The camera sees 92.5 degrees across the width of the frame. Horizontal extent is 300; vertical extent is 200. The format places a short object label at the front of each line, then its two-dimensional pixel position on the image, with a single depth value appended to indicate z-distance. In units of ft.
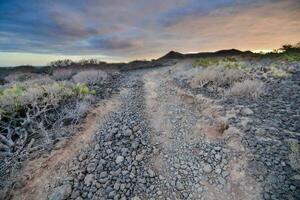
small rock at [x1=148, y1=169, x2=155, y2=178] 7.71
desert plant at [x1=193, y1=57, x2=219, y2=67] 27.47
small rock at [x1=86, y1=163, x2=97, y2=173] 8.21
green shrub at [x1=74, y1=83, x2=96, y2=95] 15.33
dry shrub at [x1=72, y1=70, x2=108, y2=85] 19.80
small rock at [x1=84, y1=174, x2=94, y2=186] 7.67
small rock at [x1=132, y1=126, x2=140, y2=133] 10.21
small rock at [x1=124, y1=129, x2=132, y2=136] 9.94
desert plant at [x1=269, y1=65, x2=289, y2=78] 16.13
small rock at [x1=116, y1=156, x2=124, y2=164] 8.42
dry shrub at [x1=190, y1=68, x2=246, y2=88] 16.15
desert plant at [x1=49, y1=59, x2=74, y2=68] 38.24
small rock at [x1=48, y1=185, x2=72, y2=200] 7.23
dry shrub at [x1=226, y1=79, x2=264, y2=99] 12.78
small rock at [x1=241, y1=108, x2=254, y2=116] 10.56
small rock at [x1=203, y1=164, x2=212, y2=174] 7.77
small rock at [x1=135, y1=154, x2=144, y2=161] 8.43
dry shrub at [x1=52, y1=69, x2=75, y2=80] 24.75
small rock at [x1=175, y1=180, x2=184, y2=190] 7.27
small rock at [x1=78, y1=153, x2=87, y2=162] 8.87
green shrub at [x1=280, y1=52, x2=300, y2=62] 23.70
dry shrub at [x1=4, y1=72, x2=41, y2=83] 26.19
